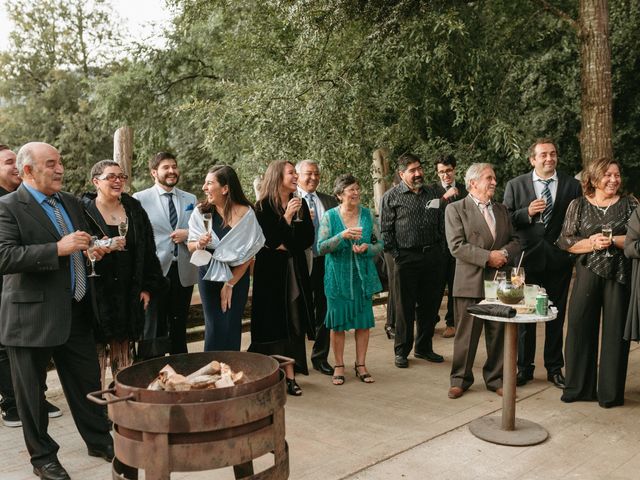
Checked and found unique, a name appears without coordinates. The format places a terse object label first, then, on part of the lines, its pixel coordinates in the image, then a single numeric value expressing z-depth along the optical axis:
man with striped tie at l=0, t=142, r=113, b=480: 3.39
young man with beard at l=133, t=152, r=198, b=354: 5.29
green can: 4.06
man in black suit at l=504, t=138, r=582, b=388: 5.21
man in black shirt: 5.89
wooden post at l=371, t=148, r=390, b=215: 9.38
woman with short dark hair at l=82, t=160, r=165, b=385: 4.20
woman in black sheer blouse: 4.62
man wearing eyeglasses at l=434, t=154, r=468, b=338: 6.45
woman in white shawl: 4.63
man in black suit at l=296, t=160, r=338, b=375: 5.77
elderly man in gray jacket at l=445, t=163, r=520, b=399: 4.89
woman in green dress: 5.38
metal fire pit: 2.46
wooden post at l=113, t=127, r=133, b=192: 7.89
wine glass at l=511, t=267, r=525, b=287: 4.20
